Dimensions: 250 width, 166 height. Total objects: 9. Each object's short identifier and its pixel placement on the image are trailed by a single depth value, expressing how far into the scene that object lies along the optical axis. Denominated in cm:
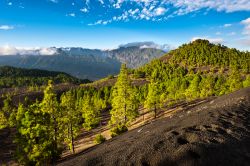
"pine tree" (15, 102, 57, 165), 2359
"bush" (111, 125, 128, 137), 3367
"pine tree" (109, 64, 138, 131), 4001
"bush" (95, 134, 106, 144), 3397
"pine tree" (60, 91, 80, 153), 3176
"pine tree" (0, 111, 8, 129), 7937
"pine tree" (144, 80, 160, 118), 4664
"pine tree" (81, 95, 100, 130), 5904
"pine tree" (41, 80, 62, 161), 2793
